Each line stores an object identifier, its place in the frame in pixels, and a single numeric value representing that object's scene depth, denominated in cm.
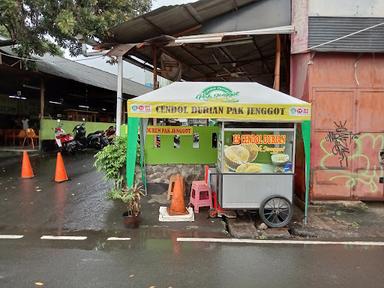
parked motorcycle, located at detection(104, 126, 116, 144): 2106
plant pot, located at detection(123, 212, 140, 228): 696
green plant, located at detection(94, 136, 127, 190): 905
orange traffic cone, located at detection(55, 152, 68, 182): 1095
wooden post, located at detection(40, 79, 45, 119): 1813
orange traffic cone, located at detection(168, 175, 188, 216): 754
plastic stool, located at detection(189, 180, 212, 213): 789
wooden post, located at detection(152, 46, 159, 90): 1102
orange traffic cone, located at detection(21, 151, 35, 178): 1156
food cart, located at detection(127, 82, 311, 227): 685
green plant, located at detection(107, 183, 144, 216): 725
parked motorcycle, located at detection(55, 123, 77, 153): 1701
